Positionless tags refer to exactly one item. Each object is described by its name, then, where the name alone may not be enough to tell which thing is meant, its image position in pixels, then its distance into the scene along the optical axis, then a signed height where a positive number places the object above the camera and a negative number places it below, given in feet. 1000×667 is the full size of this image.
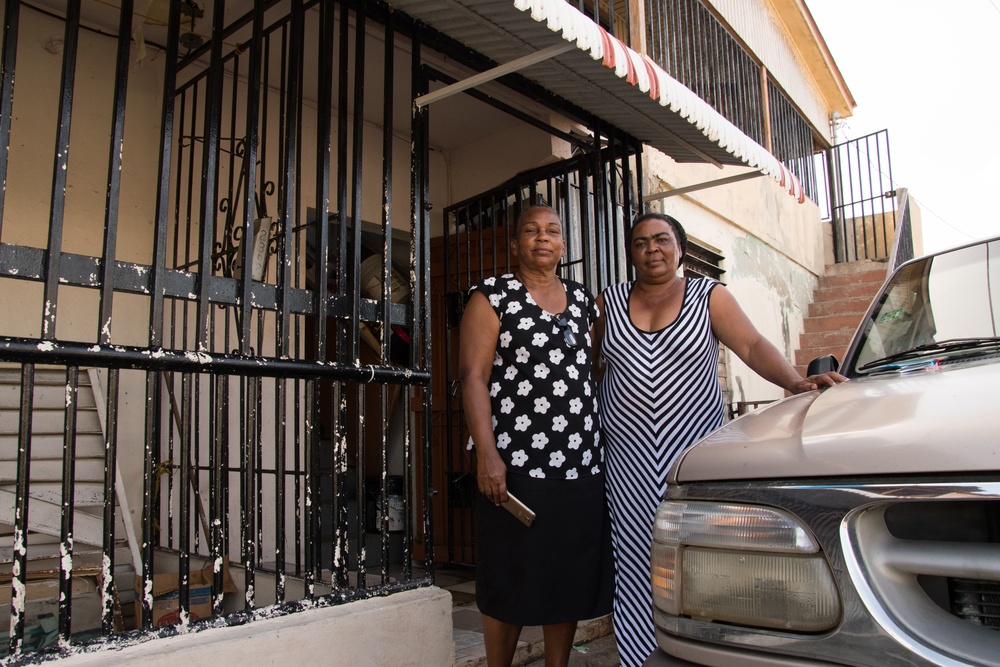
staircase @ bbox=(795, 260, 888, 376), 30.22 +4.62
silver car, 3.72 -0.70
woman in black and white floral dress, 7.72 -0.49
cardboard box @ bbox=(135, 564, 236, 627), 10.77 -2.63
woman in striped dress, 8.18 +0.33
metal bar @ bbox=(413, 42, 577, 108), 9.76 +4.67
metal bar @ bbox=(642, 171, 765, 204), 14.39 +4.61
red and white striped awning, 9.61 +5.30
